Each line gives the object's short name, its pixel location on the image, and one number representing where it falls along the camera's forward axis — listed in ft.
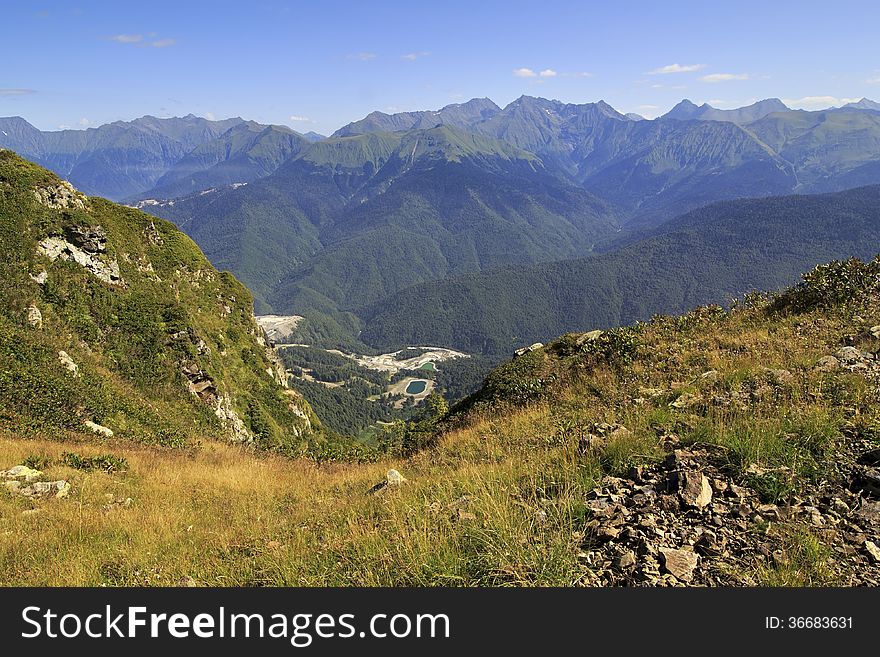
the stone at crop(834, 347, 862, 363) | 28.34
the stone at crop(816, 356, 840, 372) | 27.20
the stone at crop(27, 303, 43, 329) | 98.02
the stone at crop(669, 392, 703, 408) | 26.35
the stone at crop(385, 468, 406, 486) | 28.52
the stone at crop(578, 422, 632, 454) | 23.41
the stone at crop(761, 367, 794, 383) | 26.44
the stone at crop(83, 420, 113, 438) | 64.32
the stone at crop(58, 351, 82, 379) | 87.81
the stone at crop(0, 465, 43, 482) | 34.71
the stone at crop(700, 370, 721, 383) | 29.89
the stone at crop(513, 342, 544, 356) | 71.75
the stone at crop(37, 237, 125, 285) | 120.36
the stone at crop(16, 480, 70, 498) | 32.35
